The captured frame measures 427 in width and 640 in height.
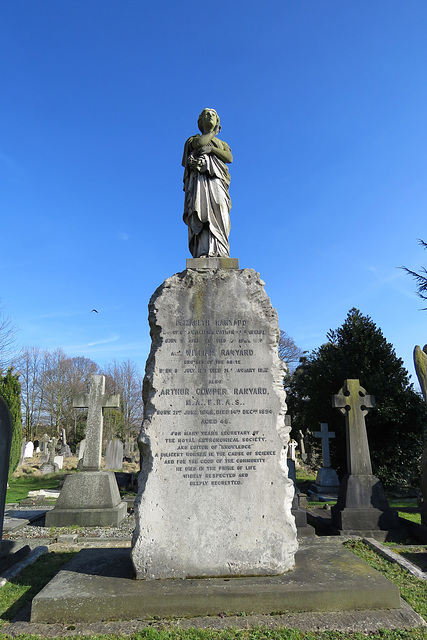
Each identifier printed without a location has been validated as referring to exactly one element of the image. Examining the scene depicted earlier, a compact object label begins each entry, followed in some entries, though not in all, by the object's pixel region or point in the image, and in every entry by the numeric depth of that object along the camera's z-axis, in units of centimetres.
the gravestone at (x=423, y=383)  779
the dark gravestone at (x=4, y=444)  495
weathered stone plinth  415
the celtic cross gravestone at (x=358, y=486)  798
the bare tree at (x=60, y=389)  4231
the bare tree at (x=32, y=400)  4216
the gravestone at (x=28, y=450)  3297
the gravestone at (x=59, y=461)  2582
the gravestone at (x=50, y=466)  2417
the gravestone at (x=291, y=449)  2243
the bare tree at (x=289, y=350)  3161
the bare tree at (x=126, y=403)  4039
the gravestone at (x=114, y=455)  2239
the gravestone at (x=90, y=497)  863
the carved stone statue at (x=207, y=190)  573
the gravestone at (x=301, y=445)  3109
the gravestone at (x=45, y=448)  2891
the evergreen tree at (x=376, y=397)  1667
